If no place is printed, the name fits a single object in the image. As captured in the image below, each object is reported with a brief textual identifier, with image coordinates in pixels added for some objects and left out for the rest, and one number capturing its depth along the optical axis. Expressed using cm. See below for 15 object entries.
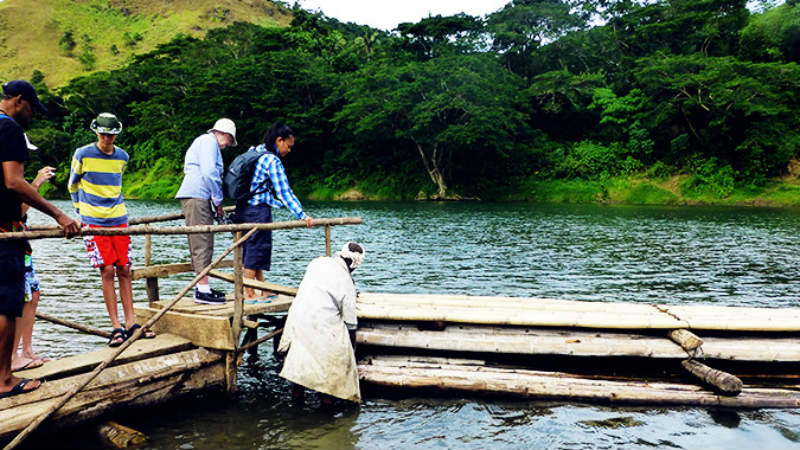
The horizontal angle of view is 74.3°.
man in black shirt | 429
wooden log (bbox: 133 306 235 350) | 611
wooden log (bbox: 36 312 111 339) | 562
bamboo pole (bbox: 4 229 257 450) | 432
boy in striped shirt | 580
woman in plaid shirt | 712
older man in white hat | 687
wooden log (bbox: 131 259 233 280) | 691
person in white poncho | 571
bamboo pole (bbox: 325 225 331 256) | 754
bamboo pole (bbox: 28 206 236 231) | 734
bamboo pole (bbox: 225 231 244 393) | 629
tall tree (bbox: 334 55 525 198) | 4325
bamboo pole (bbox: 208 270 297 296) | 712
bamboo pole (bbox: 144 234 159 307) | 748
